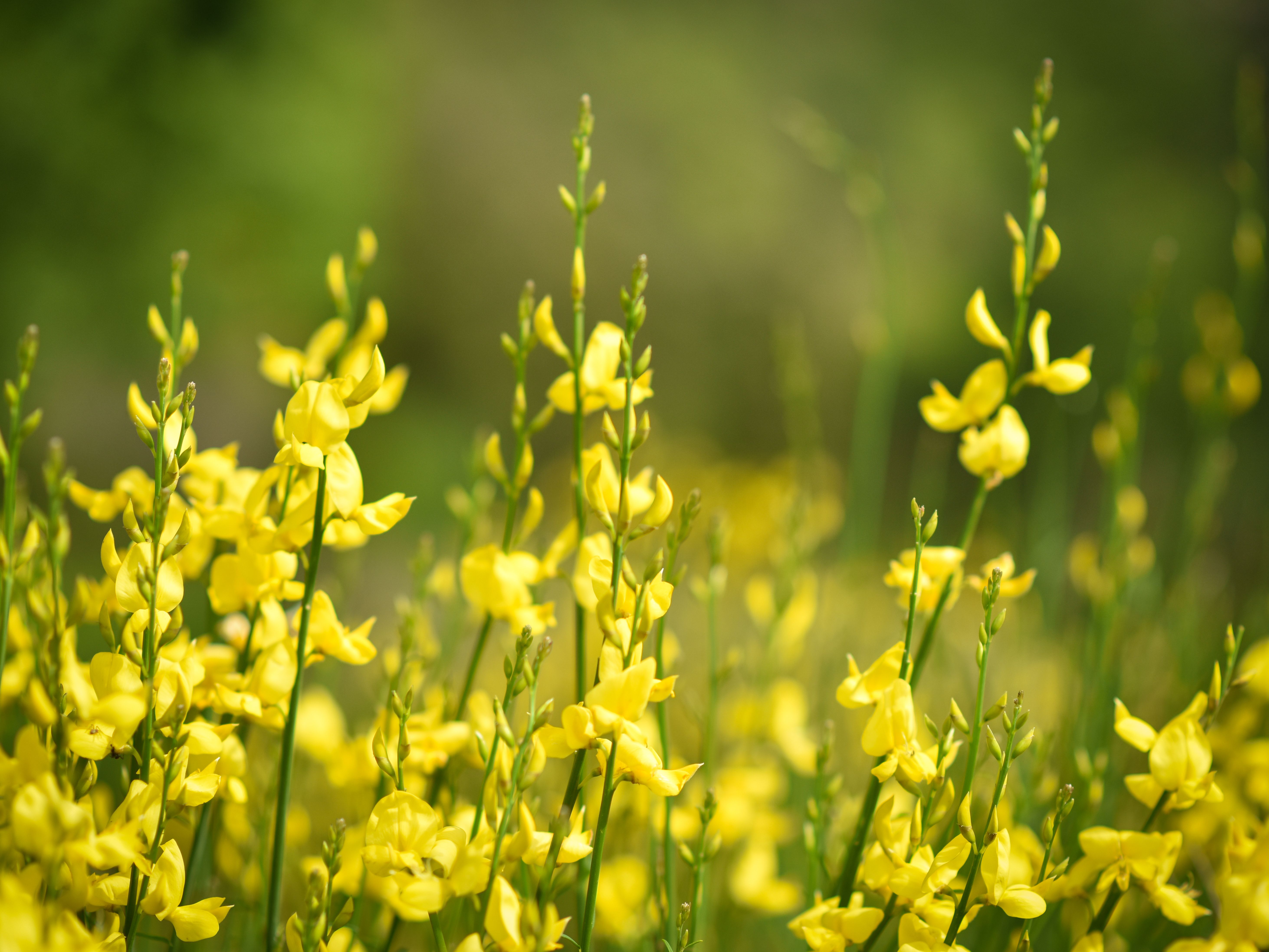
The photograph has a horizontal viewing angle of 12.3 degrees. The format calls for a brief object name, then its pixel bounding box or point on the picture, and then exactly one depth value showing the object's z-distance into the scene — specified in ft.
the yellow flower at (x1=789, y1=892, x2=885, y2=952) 3.57
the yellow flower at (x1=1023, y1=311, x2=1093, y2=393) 3.65
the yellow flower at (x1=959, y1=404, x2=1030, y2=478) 3.65
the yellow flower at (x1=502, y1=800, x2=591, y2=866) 3.54
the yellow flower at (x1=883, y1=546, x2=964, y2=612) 3.65
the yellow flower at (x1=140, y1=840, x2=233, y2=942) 3.55
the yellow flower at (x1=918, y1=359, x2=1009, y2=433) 3.67
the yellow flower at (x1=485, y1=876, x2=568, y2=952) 3.52
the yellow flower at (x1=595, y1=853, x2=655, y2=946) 3.90
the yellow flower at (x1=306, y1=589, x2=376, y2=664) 3.63
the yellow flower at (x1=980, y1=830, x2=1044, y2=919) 3.55
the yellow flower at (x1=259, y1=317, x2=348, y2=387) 3.77
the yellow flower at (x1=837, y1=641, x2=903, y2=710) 3.60
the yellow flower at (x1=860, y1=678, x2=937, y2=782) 3.57
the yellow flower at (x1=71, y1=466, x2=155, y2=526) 3.69
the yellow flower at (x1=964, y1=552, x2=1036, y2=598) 3.63
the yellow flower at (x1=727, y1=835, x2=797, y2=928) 3.94
